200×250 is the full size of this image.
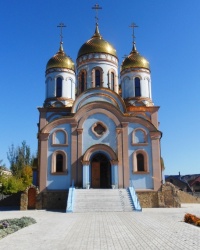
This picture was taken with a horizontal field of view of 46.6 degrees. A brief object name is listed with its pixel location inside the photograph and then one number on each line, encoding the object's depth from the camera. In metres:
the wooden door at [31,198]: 16.34
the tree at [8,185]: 23.93
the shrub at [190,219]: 9.37
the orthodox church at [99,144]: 16.97
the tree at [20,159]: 34.33
